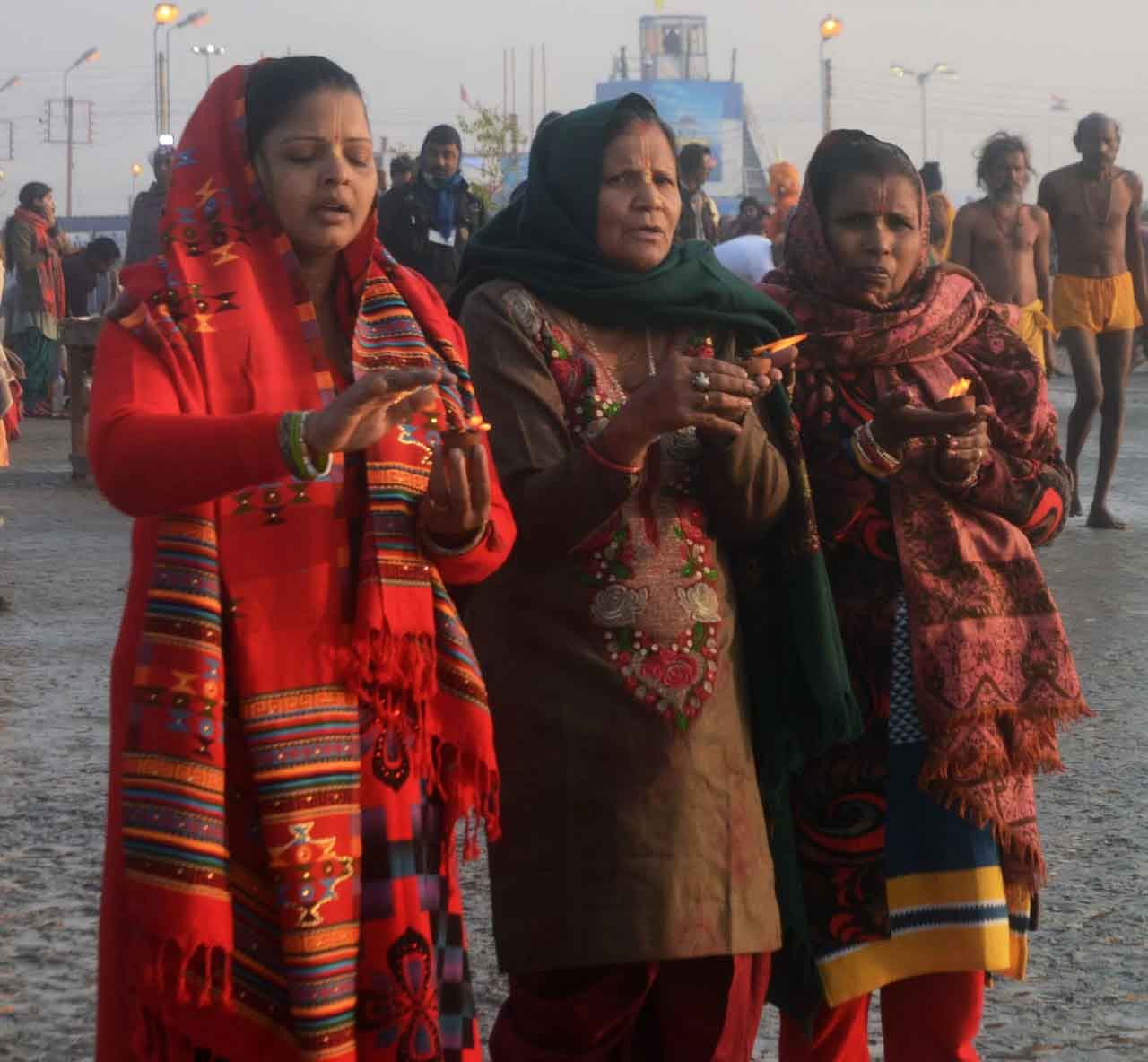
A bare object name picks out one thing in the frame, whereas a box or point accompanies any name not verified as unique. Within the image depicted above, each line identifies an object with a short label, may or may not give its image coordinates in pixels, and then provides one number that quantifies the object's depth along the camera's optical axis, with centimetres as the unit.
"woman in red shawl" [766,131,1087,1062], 345
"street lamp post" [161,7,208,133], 4867
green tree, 5247
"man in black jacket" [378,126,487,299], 1184
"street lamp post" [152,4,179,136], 4028
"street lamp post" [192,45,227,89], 5750
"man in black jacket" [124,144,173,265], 1344
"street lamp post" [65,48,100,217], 8925
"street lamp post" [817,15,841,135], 5012
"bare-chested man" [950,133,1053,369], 1138
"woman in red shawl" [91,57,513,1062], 266
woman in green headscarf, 313
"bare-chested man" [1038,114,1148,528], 1159
